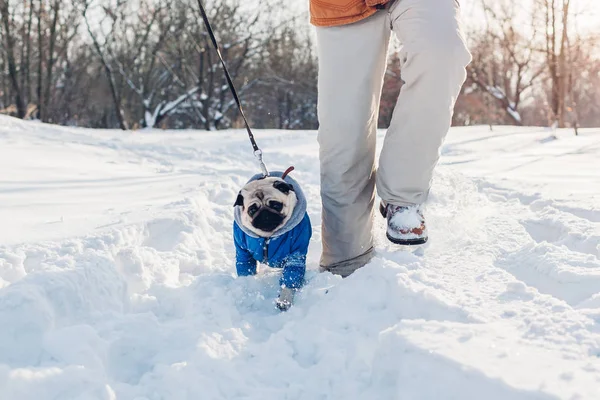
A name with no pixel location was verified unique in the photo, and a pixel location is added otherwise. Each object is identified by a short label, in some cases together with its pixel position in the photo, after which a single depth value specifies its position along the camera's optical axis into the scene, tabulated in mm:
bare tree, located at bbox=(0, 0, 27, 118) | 14853
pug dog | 1840
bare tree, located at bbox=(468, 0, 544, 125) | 19141
